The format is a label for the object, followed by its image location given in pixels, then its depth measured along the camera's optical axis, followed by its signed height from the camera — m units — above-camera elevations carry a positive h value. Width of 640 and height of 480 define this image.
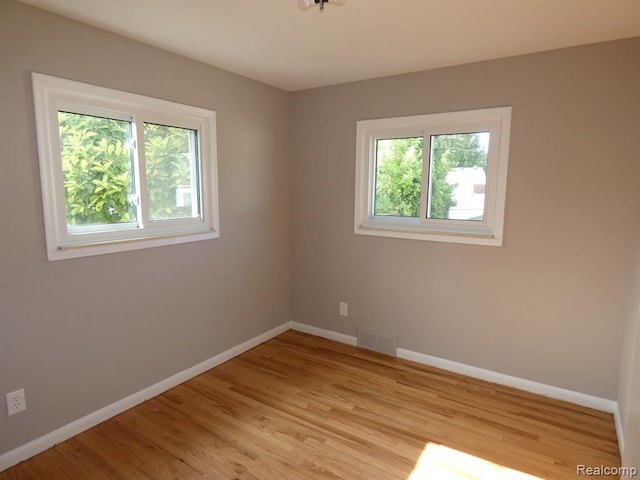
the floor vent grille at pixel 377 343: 3.24 -1.33
